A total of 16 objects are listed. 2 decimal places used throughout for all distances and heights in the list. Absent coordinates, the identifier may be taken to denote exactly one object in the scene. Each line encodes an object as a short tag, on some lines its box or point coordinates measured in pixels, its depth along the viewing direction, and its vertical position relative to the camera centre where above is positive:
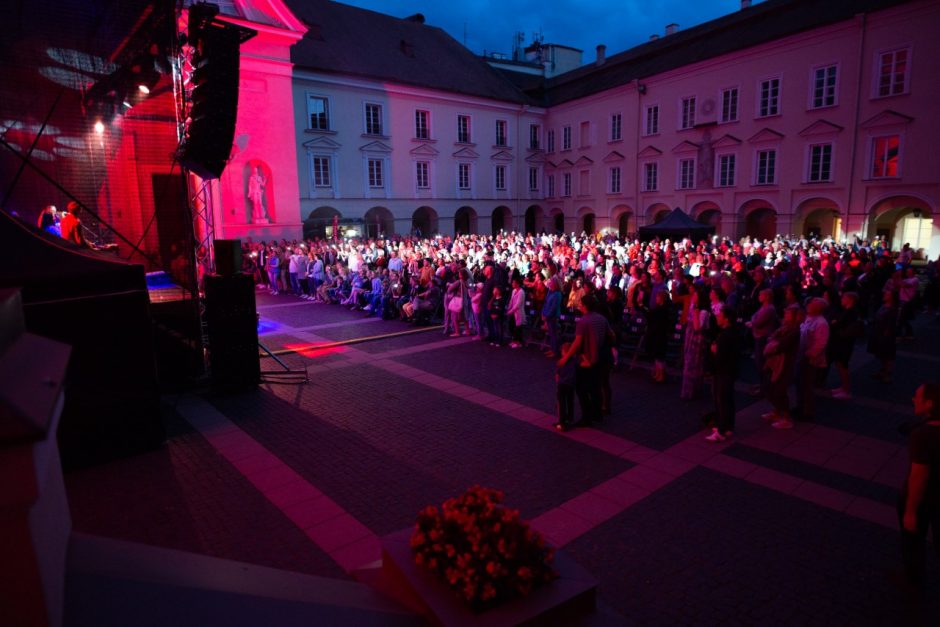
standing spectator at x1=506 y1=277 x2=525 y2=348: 12.63 -1.74
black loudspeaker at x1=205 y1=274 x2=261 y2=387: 9.81 -1.58
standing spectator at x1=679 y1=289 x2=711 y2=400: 8.86 -1.87
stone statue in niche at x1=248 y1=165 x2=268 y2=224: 29.05 +2.20
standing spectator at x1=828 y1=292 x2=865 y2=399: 9.09 -1.76
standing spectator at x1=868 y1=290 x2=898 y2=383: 9.81 -1.91
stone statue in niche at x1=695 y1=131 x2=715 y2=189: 32.59 +3.79
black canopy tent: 23.62 +0.08
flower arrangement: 2.42 -1.42
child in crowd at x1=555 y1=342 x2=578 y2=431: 7.87 -2.16
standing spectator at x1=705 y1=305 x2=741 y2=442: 7.26 -1.84
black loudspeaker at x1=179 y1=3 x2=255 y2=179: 9.01 +2.25
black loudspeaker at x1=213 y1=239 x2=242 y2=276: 9.89 -0.29
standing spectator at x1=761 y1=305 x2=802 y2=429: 7.72 -1.80
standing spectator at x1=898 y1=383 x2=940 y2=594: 4.18 -1.97
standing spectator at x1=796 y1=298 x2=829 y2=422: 8.19 -1.83
